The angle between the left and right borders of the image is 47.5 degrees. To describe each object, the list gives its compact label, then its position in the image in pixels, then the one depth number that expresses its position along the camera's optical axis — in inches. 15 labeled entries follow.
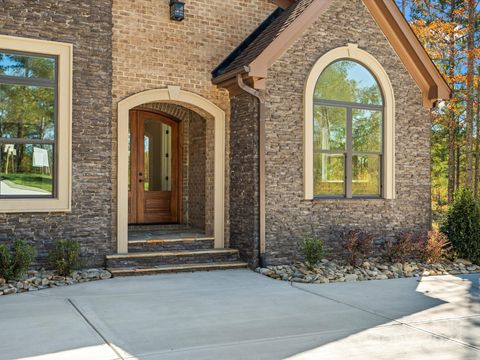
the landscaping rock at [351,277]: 359.2
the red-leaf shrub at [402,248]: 410.9
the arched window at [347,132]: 407.8
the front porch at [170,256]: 362.6
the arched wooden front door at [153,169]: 463.8
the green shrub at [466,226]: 425.6
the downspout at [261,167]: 378.3
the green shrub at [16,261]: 314.2
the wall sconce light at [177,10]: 390.6
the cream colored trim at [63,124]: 350.9
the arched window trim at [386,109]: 395.5
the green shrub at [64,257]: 334.0
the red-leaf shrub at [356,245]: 389.4
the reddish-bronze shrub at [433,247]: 414.0
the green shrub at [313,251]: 370.6
